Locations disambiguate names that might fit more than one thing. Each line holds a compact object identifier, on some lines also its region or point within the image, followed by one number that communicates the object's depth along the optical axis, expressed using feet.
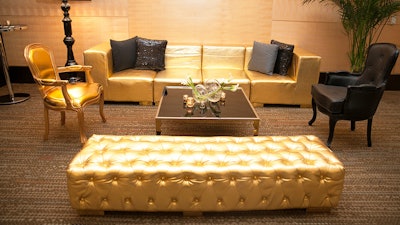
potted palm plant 15.15
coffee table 10.43
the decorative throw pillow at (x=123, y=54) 15.15
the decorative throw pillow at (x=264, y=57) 15.39
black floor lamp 15.83
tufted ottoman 6.96
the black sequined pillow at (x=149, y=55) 15.75
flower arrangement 11.32
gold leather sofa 14.55
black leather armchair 10.69
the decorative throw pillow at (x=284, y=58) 15.19
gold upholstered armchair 10.81
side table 14.52
